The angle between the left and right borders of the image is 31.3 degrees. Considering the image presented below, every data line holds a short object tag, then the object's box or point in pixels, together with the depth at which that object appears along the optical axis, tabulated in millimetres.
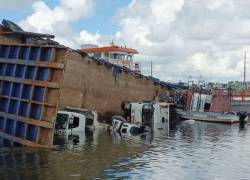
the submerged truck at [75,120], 28212
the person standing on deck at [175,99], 52994
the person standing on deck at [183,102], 53562
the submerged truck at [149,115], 37750
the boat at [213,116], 50281
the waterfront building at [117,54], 53188
